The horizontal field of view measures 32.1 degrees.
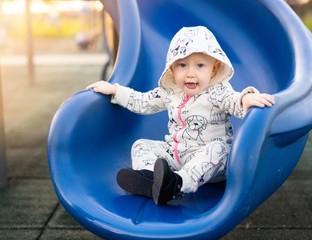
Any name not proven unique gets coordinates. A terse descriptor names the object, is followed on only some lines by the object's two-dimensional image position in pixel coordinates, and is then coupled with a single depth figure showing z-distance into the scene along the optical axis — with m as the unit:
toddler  1.84
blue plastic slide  1.62
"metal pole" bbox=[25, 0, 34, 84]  6.43
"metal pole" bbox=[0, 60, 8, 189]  2.99
